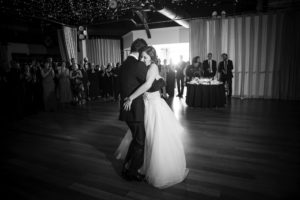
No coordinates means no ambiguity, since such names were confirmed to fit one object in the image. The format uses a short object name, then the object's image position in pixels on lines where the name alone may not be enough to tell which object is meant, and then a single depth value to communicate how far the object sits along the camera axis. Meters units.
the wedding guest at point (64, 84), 6.96
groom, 2.17
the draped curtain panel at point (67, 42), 10.66
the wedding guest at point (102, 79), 8.52
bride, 2.27
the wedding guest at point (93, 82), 8.27
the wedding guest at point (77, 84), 7.25
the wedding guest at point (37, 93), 6.33
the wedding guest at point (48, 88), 6.23
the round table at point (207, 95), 6.13
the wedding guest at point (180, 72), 8.34
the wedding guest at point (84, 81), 7.78
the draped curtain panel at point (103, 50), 13.29
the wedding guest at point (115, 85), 8.17
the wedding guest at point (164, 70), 8.34
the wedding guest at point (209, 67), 7.48
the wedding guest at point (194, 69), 7.26
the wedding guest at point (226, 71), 7.49
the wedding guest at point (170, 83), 8.41
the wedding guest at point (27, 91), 6.01
